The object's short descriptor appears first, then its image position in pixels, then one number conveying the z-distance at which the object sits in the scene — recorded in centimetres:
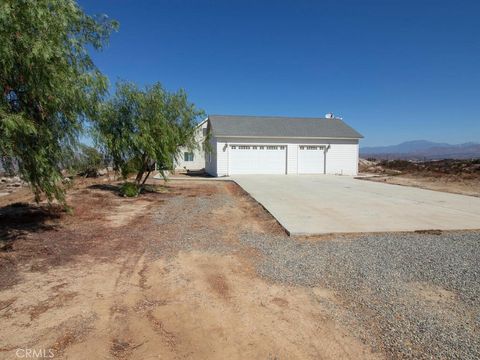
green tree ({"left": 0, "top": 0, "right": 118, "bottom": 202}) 482
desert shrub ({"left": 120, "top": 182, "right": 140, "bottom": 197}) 1248
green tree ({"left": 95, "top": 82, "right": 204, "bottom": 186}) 1182
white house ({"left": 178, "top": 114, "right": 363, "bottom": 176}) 2275
